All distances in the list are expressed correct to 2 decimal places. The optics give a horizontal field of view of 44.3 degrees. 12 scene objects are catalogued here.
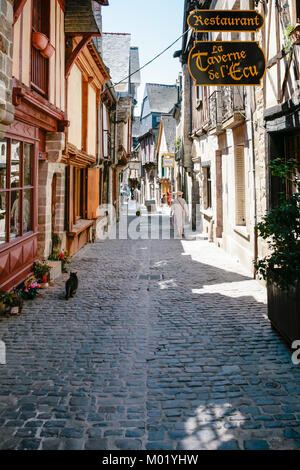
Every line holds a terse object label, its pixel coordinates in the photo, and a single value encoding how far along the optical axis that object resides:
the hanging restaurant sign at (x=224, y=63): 6.06
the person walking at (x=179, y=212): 14.26
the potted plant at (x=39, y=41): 6.48
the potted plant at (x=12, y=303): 5.50
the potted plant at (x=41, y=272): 7.19
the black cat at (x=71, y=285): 6.34
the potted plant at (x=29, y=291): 6.36
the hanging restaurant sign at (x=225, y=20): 5.90
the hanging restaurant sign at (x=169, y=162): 26.48
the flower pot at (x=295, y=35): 4.69
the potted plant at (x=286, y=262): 3.97
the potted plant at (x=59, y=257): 8.48
